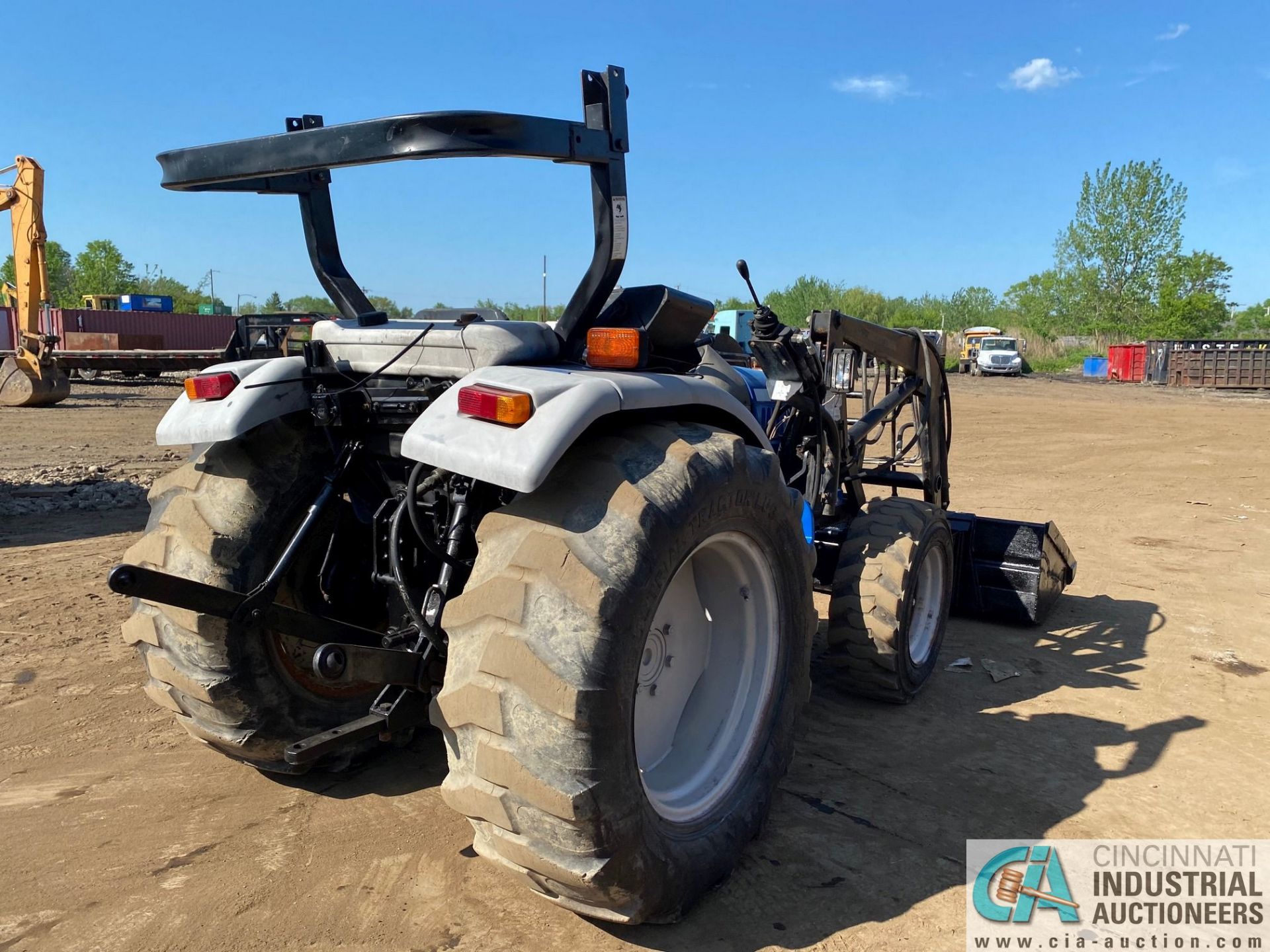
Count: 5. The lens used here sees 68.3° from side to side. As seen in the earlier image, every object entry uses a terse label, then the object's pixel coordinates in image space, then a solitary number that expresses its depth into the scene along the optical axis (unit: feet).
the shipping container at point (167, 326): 110.42
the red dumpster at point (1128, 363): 133.59
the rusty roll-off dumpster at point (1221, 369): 111.18
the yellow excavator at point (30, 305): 59.98
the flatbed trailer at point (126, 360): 70.33
